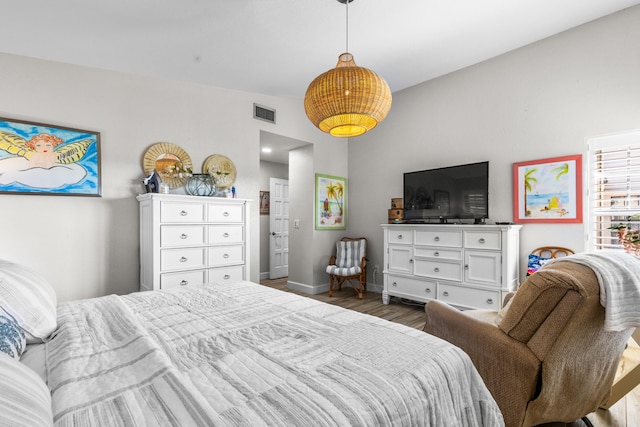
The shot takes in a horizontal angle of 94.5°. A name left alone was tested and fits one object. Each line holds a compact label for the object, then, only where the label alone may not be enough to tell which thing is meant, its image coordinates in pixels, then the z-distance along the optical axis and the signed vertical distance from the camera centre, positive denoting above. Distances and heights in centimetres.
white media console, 308 -56
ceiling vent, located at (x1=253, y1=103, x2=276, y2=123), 385 +135
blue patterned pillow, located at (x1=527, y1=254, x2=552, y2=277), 303 -49
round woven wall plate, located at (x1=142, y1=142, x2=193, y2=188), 304 +59
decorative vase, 303 +31
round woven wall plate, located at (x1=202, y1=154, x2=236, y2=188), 344 +55
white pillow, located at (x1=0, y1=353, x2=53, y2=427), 48 -34
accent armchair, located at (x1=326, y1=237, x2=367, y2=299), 425 -71
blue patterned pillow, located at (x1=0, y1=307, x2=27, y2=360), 89 -39
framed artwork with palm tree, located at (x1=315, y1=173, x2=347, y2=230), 460 +20
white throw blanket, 120 -32
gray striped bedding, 69 -46
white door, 569 -23
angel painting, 237 +48
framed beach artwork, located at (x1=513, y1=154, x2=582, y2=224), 295 +25
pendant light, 188 +77
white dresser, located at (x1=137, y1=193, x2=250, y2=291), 267 -24
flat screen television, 341 +26
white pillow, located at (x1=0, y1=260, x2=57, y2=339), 109 -34
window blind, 270 +27
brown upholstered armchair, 126 -62
